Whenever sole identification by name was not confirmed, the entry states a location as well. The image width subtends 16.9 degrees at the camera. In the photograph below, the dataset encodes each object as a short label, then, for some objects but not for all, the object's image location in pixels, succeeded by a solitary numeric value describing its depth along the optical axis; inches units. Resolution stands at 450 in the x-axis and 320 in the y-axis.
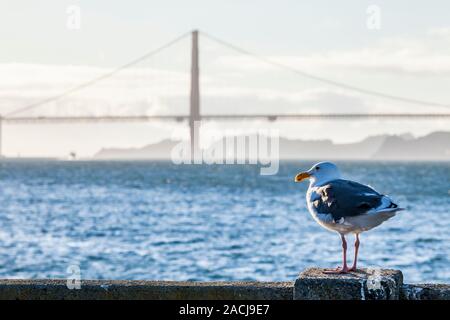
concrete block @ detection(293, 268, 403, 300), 252.4
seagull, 248.8
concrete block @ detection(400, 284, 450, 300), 267.9
